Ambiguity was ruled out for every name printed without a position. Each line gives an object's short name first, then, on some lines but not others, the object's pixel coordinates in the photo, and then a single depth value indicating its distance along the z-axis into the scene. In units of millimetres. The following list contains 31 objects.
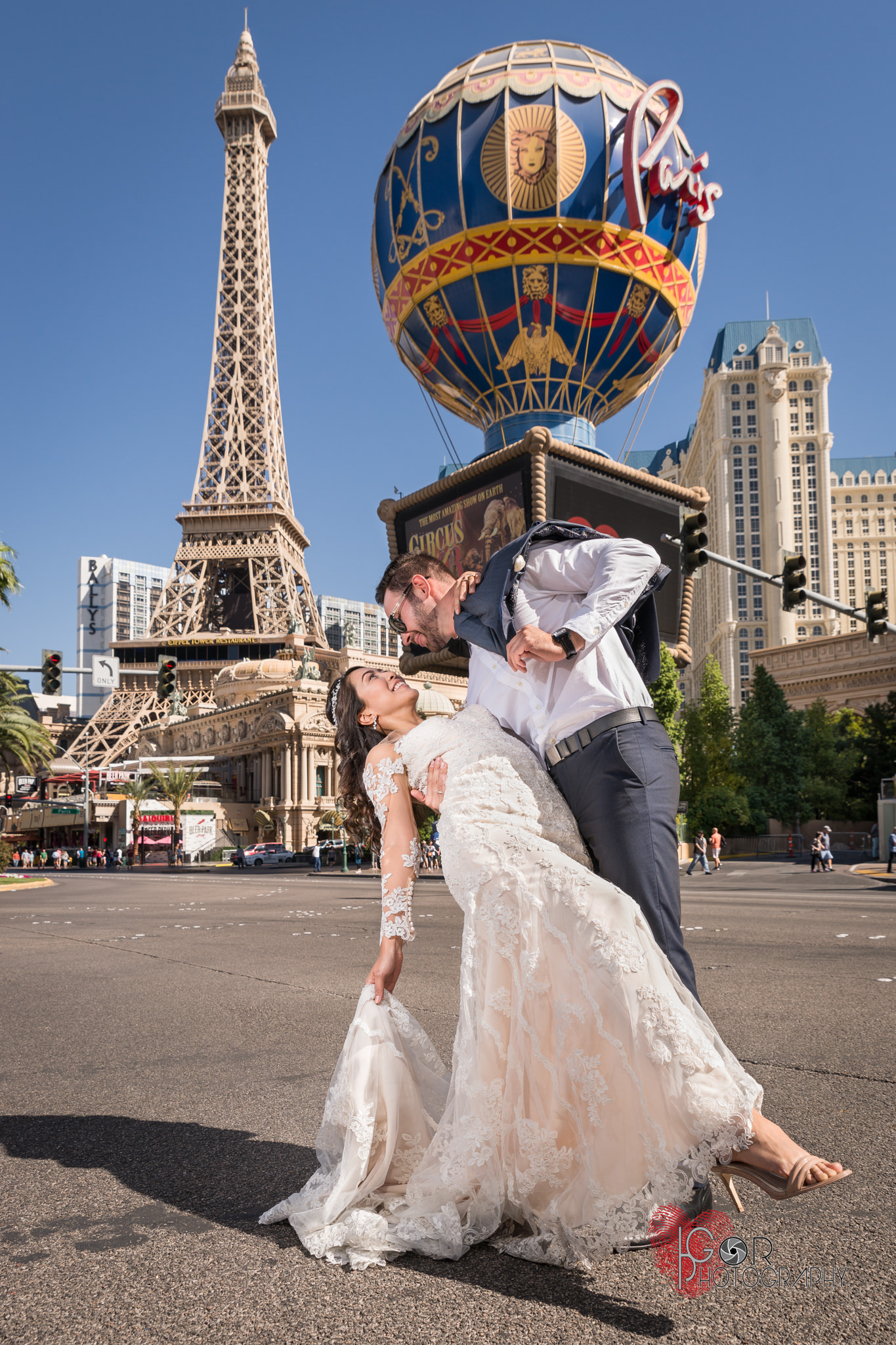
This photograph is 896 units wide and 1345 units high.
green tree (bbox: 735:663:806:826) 47094
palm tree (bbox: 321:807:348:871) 51625
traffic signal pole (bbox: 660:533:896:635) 13811
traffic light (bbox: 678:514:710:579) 14359
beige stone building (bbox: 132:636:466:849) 57344
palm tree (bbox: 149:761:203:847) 52812
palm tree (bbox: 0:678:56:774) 26656
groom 2420
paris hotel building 111750
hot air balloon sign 22812
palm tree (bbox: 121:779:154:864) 54459
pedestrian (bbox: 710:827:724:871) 31641
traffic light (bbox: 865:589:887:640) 15375
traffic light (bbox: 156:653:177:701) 19684
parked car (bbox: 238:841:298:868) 46156
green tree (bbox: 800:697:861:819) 47250
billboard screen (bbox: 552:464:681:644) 23000
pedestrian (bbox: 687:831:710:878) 30469
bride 2102
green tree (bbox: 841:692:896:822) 49375
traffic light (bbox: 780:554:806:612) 13852
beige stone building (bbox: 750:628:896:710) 66938
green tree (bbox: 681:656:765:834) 43906
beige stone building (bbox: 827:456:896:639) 126562
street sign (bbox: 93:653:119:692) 16828
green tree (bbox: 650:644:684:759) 34750
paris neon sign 22281
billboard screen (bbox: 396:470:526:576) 23031
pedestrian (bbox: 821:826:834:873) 27753
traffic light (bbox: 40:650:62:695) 17125
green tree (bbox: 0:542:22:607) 23734
